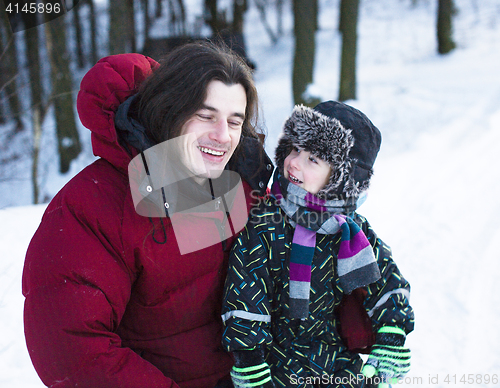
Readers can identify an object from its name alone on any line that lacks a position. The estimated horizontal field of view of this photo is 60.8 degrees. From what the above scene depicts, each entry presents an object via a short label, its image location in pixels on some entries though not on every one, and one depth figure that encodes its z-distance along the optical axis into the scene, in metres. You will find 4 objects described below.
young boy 1.89
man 1.54
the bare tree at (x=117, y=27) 7.11
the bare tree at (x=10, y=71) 5.68
